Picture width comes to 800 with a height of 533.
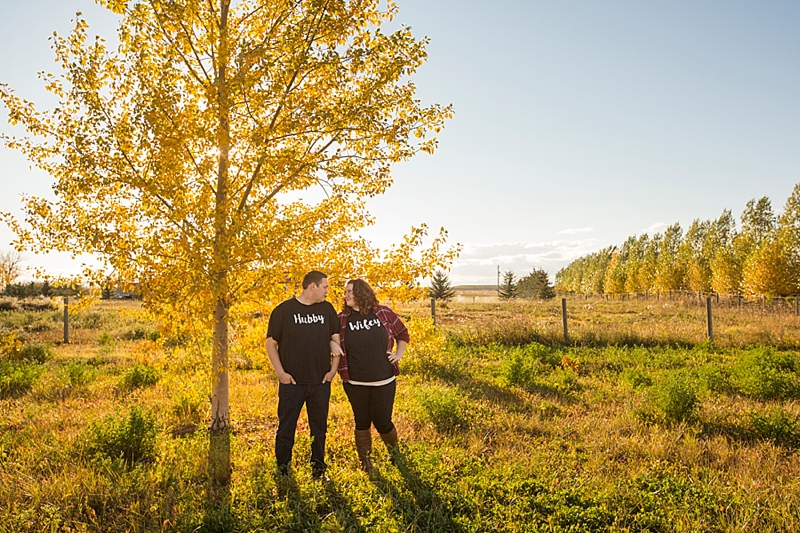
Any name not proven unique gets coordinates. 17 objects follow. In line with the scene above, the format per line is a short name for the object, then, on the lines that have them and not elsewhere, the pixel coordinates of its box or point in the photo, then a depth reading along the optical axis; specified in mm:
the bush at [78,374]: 8727
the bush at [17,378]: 8453
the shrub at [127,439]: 5066
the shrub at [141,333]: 17469
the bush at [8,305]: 26266
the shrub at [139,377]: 8859
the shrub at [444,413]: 6332
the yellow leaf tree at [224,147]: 5066
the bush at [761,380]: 7832
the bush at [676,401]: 6410
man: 4594
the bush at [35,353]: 12039
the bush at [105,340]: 15383
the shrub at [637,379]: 8672
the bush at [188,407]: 6875
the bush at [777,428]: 5754
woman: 4645
